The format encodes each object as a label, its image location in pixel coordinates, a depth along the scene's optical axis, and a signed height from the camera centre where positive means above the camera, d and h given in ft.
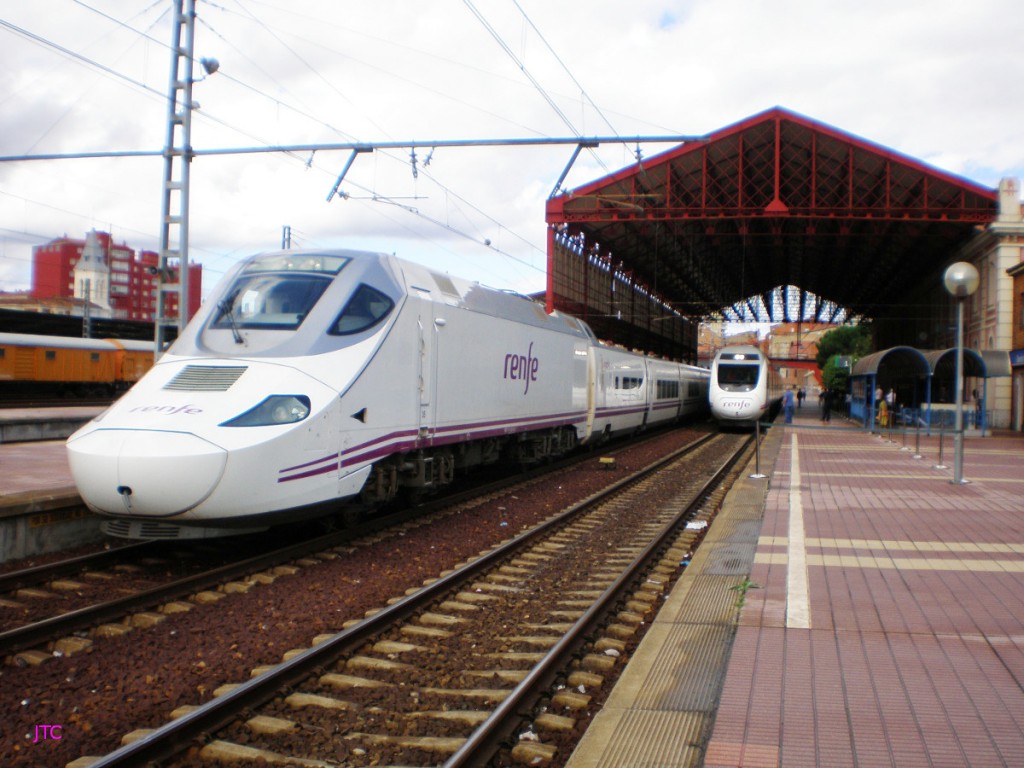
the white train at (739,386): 92.02 +0.68
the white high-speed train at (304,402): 22.02 -0.59
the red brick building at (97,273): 424.05 +56.86
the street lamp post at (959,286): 41.01 +5.38
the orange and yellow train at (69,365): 100.37 +1.73
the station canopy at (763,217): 98.02 +23.37
